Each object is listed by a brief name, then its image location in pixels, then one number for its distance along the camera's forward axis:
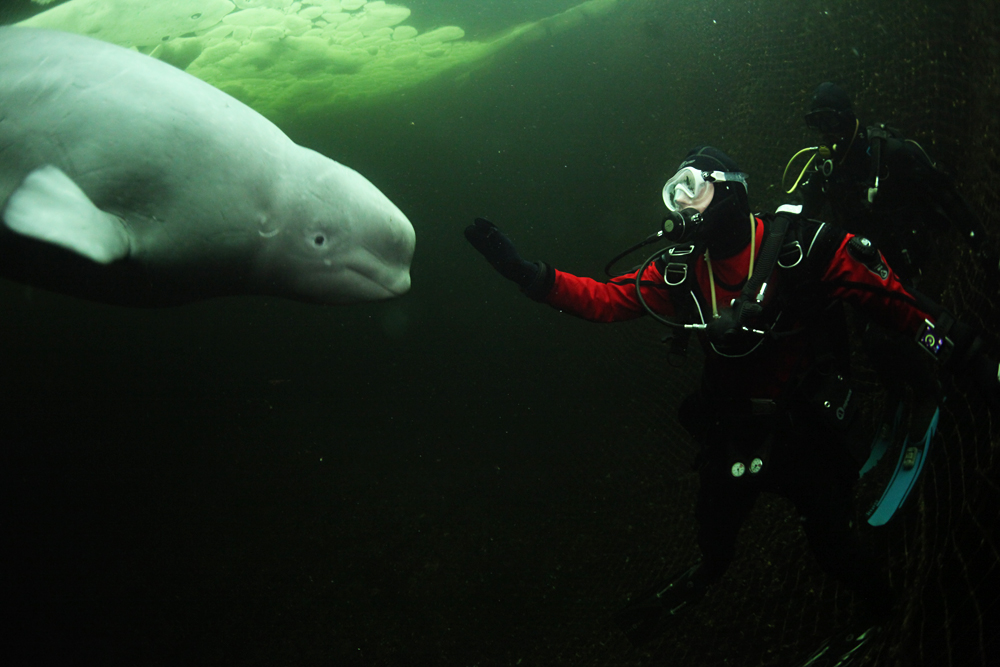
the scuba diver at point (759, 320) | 2.21
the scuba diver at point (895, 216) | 2.88
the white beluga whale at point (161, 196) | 1.72
